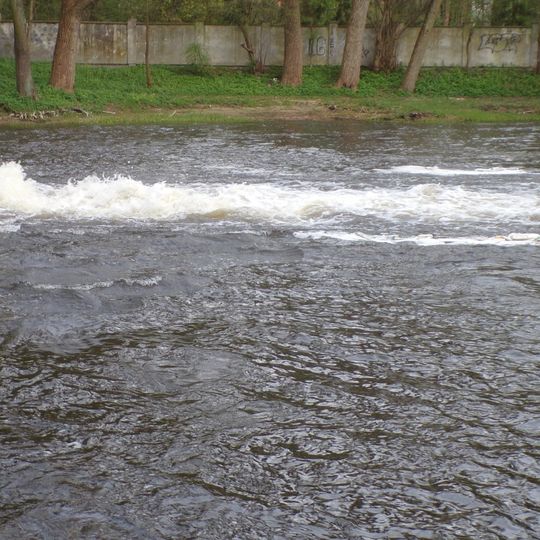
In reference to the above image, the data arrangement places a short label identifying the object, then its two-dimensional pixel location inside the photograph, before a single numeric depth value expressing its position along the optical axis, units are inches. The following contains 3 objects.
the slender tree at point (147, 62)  1499.8
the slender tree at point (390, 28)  1653.5
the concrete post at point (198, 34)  1681.8
